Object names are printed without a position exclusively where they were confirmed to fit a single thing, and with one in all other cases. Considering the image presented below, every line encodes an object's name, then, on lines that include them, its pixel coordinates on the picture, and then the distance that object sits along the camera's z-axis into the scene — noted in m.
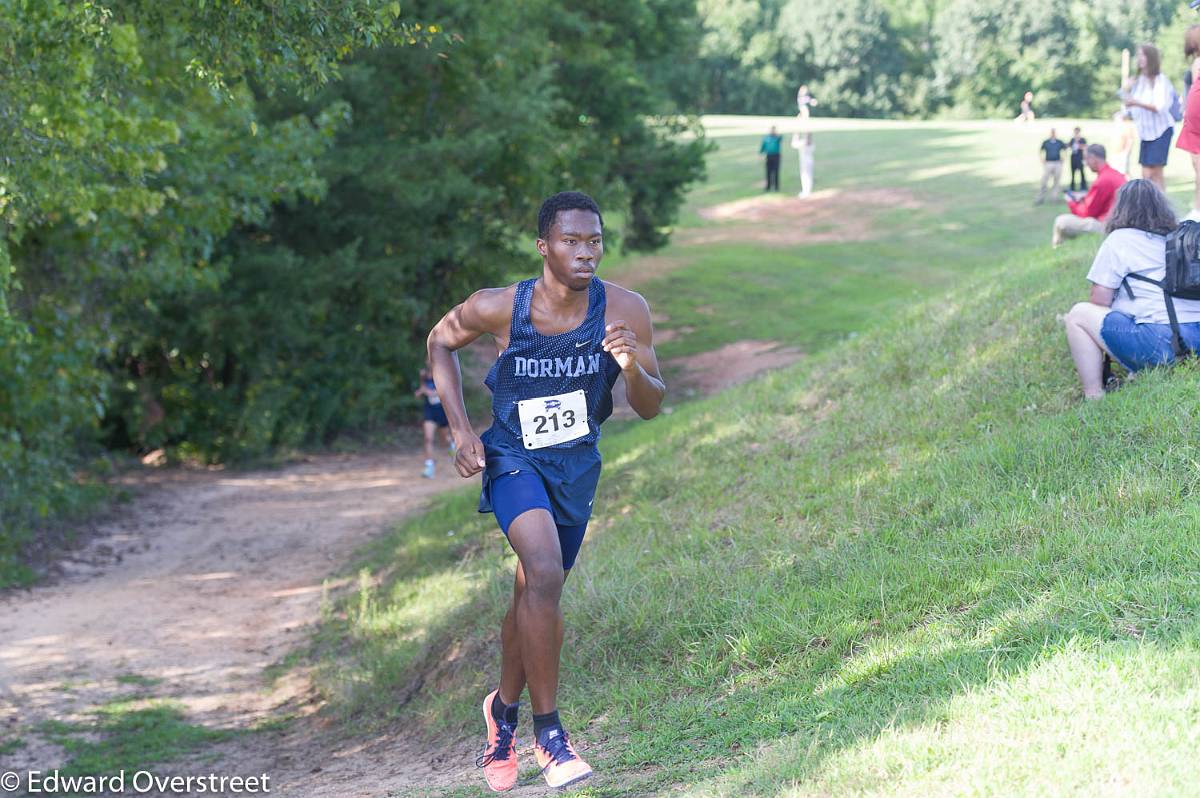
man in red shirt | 12.29
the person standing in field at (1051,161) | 30.73
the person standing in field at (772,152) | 38.34
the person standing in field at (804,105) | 38.62
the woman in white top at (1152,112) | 11.84
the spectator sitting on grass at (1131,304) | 7.56
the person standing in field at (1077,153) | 28.83
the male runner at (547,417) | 5.18
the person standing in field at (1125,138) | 17.53
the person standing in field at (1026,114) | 49.03
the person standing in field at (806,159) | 37.47
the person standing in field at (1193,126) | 8.95
